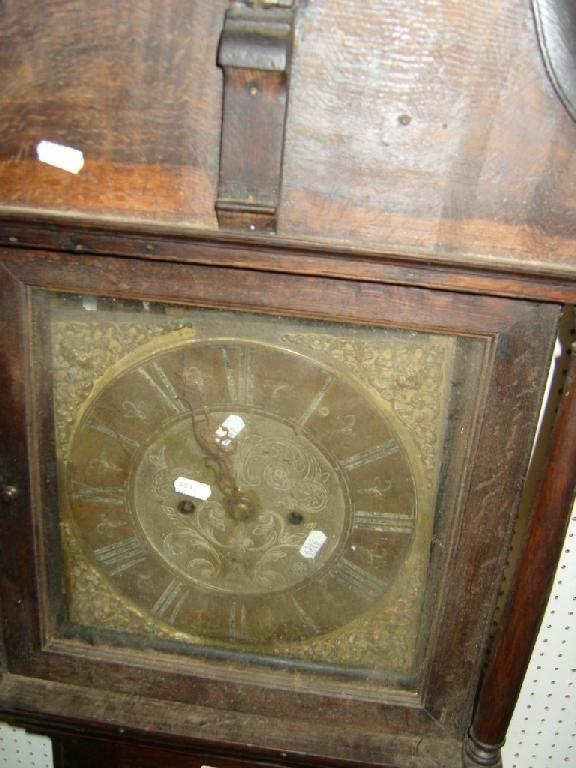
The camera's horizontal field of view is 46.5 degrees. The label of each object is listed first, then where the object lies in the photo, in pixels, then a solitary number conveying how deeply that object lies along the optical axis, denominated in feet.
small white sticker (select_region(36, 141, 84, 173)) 3.30
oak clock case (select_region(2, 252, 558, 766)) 3.59
